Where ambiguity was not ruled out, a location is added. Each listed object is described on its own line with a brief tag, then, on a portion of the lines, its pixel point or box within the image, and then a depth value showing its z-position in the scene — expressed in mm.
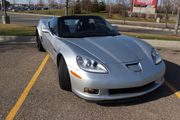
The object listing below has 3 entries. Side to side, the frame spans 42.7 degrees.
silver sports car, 3420
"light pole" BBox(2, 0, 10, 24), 16359
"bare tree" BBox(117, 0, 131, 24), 36653
